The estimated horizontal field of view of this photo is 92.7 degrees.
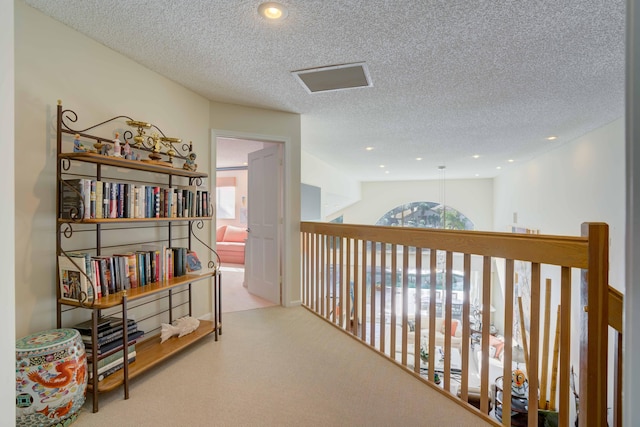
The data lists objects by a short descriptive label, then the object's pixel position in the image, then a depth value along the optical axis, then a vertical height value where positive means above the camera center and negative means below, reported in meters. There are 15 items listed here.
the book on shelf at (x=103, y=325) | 1.88 -0.73
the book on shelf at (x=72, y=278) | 1.80 -0.40
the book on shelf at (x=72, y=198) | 1.78 +0.08
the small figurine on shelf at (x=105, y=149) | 1.98 +0.40
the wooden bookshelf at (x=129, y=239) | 1.83 -0.22
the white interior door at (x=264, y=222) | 3.72 -0.15
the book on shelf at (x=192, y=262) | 2.67 -0.45
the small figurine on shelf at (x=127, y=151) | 2.12 +0.42
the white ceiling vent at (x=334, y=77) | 2.46 +1.15
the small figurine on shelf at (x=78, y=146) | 1.82 +0.39
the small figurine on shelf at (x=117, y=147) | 2.04 +0.43
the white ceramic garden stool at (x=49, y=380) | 1.48 -0.85
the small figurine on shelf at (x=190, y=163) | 2.69 +0.43
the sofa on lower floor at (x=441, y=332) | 7.18 -3.20
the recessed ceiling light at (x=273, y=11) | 1.69 +1.14
